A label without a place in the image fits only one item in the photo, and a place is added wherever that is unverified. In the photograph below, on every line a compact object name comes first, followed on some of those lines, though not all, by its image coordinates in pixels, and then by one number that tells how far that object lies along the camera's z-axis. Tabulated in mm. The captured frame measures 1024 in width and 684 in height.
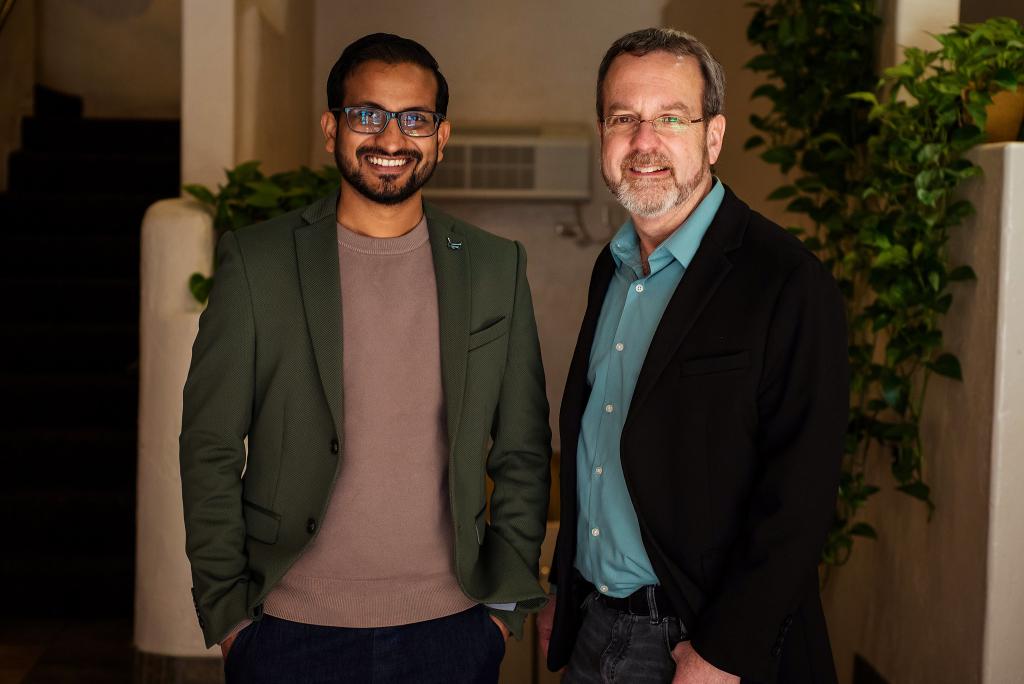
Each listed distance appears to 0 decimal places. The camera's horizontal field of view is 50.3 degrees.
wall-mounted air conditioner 5707
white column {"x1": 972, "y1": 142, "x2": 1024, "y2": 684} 2416
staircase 4277
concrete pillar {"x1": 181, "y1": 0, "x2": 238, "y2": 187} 3588
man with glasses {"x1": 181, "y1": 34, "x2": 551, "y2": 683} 1757
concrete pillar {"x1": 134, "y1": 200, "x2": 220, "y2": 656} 3229
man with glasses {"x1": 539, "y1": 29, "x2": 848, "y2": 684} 1542
